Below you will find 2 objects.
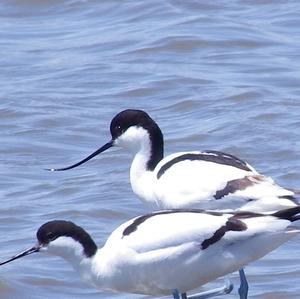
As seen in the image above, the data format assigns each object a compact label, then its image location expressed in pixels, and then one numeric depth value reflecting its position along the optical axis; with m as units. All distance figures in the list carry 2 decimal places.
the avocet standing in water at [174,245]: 13.01
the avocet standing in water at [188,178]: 14.33
